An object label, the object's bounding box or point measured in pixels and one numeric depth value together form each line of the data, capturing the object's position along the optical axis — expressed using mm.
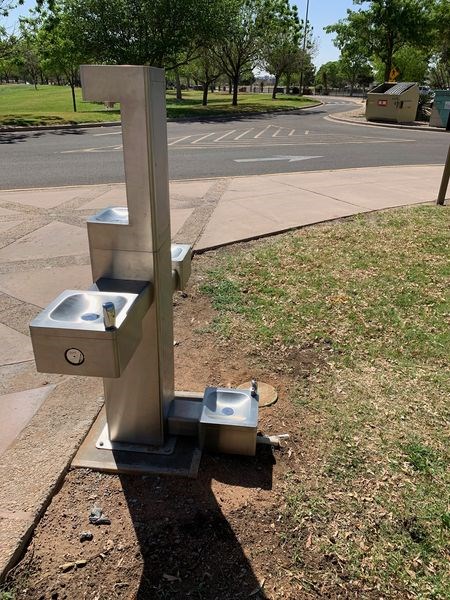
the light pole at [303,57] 49406
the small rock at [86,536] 2037
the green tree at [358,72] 59312
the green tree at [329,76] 80688
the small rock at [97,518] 2107
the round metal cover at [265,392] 2965
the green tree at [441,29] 26891
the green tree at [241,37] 29750
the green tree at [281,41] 32844
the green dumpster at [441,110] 22031
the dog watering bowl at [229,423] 2436
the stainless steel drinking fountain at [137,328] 1778
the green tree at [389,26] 25625
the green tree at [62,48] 22489
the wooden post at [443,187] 7336
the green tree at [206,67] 35469
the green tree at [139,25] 25328
